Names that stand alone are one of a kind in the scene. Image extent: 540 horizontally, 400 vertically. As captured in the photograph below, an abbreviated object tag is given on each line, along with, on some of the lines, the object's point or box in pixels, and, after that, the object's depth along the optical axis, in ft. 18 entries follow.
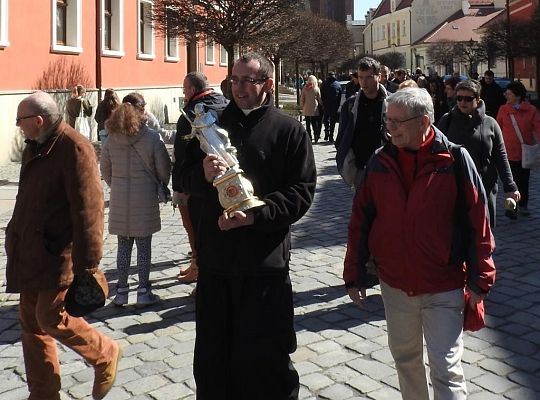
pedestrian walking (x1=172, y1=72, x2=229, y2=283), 15.89
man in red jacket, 11.21
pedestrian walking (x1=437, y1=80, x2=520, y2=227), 20.51
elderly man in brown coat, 13.05
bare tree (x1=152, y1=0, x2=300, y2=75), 62.08
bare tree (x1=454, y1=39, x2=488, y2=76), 162.40
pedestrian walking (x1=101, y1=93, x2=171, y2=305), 19.92
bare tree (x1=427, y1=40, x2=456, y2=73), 213.05
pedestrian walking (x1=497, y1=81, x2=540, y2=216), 31.40
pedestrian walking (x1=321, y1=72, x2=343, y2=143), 64.54
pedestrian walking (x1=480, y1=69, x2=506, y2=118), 49.08
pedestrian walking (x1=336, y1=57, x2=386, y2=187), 19.17
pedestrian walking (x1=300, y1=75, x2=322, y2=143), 62.64
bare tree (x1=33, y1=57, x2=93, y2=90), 61.05
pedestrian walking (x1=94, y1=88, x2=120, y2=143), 25.45
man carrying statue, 11.30
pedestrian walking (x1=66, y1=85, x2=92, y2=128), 49.50
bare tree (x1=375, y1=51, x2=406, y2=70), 275.69
